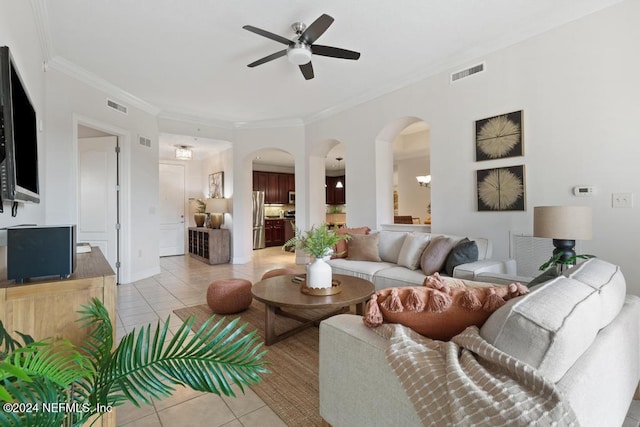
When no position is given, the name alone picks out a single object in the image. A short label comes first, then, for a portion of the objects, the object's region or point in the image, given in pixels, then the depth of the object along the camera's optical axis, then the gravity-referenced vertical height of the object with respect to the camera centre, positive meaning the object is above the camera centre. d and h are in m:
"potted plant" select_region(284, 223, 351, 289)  2.55 -0.34
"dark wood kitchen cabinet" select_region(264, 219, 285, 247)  9.52 -0.58
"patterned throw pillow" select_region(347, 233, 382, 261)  3.87 -0.44
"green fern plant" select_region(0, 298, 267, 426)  0.64 -0.38
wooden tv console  1.28 -0.39
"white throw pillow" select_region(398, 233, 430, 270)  3.37 -0.41
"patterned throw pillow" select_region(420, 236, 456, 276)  3.07 -0.43
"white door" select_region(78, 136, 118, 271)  4.70 +0.39
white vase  2.55 -0.51
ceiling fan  2.84 +1.62
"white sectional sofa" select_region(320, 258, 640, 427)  0.87 -0.48
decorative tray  2.50 -0.64
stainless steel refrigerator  8.88 -0.15
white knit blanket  0.73 -0.47
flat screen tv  1.32 +0.41
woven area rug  1.71 -1.10
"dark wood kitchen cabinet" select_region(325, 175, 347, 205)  11.49 +0.76
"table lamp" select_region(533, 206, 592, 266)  2.29 -0.11
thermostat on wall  2.84 +0.19
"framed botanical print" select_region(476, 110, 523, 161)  3.29 +0.84
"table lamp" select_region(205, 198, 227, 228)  6.63 +0.18
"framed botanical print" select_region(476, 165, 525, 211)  3.28 +0.26
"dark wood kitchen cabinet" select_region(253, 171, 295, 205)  9.59 +0.93
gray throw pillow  2.91 -0.41
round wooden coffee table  2.32 -0.67
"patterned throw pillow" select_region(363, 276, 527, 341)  1.16 -0.37
